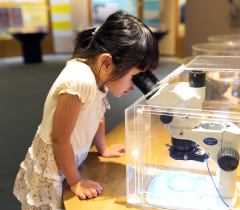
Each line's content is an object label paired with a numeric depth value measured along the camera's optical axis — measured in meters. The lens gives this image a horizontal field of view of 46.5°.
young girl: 0.73
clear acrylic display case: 0.61
